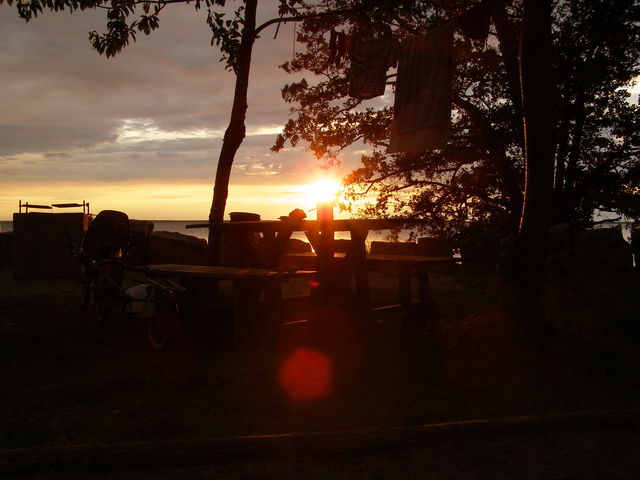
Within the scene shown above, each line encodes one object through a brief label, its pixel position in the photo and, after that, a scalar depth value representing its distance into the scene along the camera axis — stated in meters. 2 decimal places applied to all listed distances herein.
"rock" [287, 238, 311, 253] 18.48
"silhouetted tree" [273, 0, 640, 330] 11.51
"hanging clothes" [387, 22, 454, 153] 6.61
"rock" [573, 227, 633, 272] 15.95
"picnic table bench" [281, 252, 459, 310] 7.08
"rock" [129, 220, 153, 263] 15.11
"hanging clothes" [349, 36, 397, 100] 7.51
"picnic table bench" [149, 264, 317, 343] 6.08
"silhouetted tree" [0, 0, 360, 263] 9.04
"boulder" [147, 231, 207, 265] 15.28
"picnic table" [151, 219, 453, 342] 6.22
